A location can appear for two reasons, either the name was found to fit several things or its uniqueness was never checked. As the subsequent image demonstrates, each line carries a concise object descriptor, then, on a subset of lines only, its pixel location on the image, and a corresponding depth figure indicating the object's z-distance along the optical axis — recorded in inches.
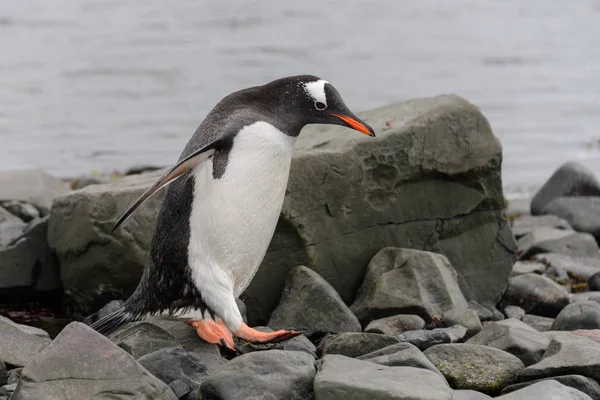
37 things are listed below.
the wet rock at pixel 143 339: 402.0
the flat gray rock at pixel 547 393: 348.2
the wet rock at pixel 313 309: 472.1
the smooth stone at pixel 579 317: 461.7
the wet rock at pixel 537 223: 713.6
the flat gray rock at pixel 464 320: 470.9
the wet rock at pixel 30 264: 533.3
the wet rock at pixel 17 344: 397.4
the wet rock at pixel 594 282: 593.0
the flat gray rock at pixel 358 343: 402.3
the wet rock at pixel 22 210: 646.5
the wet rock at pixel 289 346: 414.0
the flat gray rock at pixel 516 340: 414.9
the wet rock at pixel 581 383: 374.6
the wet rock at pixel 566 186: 776.3
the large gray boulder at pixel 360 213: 498.3
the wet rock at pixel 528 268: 606.2
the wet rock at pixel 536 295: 541.6
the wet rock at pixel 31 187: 668.7
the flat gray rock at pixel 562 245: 653.3
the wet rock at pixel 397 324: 462.0
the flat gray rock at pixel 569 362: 382.0
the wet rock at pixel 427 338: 430.9
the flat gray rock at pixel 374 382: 332.2
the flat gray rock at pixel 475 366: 386.0
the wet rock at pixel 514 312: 534.6
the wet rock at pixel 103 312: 484.4
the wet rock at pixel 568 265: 608.1
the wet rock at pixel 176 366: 367.2
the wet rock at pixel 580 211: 729.0
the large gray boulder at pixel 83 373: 327.3
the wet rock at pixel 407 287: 485.4
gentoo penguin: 413.7
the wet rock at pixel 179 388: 357.4
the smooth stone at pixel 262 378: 344.8
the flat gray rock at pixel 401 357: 372.5
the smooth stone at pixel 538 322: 503.5
